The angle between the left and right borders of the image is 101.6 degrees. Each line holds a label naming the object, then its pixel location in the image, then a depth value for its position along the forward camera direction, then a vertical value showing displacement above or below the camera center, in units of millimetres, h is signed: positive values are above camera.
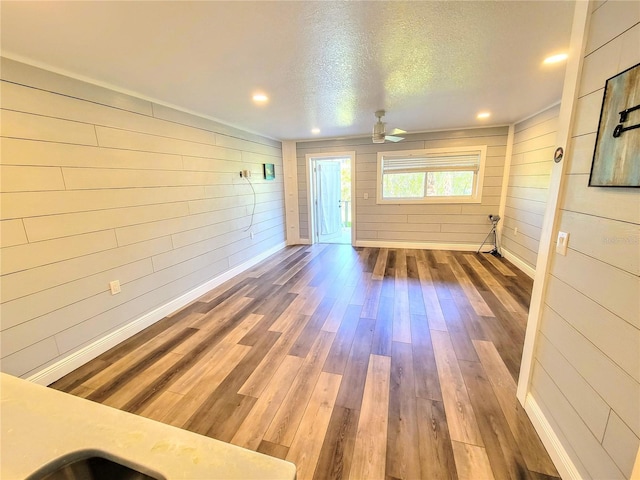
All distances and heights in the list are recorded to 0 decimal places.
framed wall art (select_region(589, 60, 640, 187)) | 913 +159
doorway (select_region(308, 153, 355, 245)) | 5637 -283
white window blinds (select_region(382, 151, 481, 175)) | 4781 +373
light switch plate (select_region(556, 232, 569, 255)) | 1292 -313
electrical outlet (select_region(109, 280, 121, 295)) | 2341 -844
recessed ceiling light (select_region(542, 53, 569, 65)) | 1928 +902
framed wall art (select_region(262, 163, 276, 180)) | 4797 +299
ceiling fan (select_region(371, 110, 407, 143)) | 3344 +676
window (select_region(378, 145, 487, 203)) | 4781 +148
